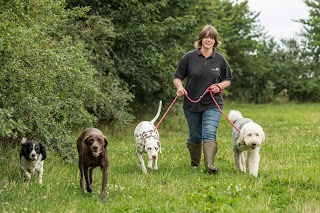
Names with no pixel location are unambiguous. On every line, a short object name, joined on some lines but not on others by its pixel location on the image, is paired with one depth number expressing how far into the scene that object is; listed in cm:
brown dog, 1216
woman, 1583
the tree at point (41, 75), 1367
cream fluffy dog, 1523
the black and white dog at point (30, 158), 1489
